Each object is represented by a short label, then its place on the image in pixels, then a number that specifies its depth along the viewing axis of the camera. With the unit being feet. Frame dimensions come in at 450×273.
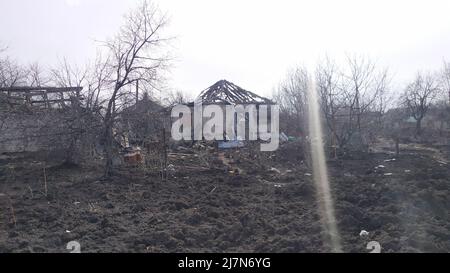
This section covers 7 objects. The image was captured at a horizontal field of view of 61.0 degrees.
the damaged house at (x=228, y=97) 62.80
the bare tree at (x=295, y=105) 59.52
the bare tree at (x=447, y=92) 90.34
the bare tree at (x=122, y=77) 33.47
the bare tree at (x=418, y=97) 86.28
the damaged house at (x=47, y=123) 36.32
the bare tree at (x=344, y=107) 46.62
